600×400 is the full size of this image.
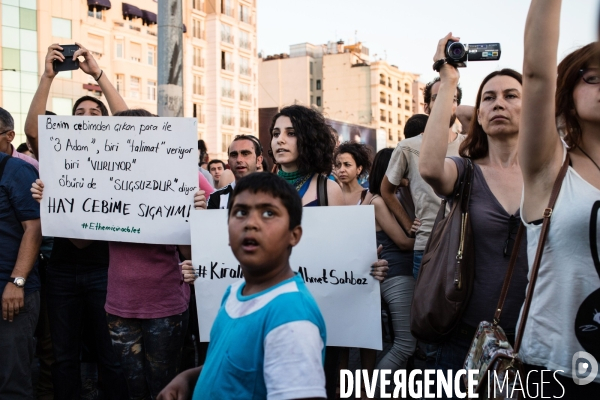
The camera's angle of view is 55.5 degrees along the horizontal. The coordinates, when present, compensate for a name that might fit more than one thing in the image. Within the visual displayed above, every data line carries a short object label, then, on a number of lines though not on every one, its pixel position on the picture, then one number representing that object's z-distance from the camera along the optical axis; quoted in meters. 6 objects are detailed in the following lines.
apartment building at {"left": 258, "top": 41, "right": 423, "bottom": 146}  69.82
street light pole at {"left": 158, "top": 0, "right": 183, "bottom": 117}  7.05
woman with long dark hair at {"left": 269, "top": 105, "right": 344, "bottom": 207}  3.30
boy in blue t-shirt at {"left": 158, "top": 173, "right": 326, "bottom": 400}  1.63
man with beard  4.11
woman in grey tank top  2.38
